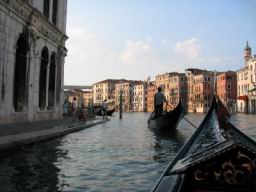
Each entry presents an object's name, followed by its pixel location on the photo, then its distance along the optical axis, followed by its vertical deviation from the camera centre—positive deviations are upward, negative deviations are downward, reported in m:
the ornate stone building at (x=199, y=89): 55.40 +3.56
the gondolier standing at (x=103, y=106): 15.37 -0.20
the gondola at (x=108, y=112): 22.49 -0.96
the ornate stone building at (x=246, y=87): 42.91 +3.36
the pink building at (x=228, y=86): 50.31 +3.87
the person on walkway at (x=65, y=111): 15.85 -0.58
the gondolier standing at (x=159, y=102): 8.46 +0.06
